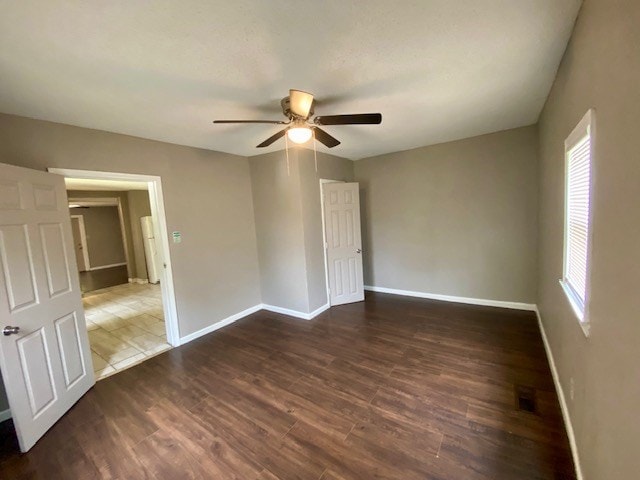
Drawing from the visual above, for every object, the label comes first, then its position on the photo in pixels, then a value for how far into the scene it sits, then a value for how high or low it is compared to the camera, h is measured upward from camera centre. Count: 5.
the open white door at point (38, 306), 1.87 -0.56
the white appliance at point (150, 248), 6.39 -0.48
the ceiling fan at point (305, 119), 1.88 +0.73
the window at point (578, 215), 1.33 -0.09
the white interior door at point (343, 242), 4.27 -0.44
